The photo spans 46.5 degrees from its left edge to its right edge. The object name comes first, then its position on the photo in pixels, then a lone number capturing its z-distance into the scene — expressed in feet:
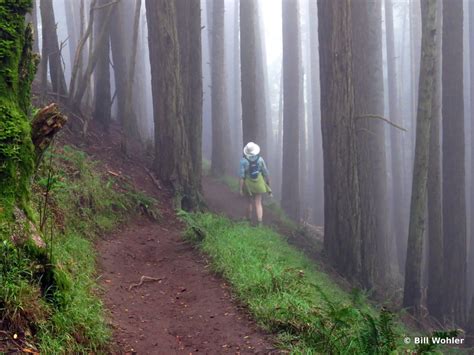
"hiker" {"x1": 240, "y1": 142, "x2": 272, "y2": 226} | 41.70
